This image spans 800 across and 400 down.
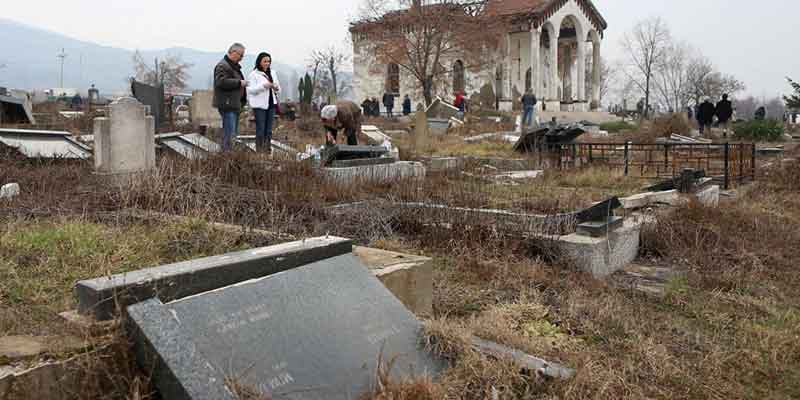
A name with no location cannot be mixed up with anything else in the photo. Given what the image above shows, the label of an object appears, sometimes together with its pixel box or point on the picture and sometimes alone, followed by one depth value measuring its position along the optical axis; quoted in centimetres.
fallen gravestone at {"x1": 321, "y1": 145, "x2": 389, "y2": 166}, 957
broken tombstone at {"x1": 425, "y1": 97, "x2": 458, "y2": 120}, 2764
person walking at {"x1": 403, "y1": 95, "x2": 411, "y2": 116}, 3759
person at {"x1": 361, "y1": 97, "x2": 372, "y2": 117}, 3789
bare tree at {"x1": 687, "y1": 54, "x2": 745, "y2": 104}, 6606
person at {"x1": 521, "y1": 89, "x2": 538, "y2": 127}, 2692
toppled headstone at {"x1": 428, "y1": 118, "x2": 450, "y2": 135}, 2283
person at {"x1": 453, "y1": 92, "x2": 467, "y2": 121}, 3291
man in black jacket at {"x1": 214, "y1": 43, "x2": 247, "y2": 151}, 948
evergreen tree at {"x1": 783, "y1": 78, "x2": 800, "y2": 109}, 2497
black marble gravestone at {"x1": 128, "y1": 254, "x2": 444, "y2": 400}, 223
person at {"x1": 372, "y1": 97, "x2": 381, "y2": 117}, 3797
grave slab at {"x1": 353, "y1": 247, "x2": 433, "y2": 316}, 371
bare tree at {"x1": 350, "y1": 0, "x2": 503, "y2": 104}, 3547
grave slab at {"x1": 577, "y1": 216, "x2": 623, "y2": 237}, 532
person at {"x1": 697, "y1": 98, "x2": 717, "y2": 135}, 2558
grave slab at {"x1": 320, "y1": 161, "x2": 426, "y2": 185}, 841
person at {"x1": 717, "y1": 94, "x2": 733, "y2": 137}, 2573
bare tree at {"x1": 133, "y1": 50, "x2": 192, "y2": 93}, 5922
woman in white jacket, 999
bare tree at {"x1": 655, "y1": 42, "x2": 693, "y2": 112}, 6925
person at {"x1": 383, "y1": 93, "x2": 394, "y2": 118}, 3942
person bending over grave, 1132
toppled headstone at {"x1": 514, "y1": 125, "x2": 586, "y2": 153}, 1328
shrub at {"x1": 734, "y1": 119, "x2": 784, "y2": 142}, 2294
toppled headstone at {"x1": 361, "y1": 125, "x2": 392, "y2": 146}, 1646
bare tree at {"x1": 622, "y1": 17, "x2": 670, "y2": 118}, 6069
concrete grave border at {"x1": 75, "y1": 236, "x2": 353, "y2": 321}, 243
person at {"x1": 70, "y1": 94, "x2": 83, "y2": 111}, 2903
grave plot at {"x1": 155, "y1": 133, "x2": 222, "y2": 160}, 1030
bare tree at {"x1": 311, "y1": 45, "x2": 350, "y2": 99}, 6097
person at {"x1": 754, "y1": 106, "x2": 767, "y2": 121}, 3957
